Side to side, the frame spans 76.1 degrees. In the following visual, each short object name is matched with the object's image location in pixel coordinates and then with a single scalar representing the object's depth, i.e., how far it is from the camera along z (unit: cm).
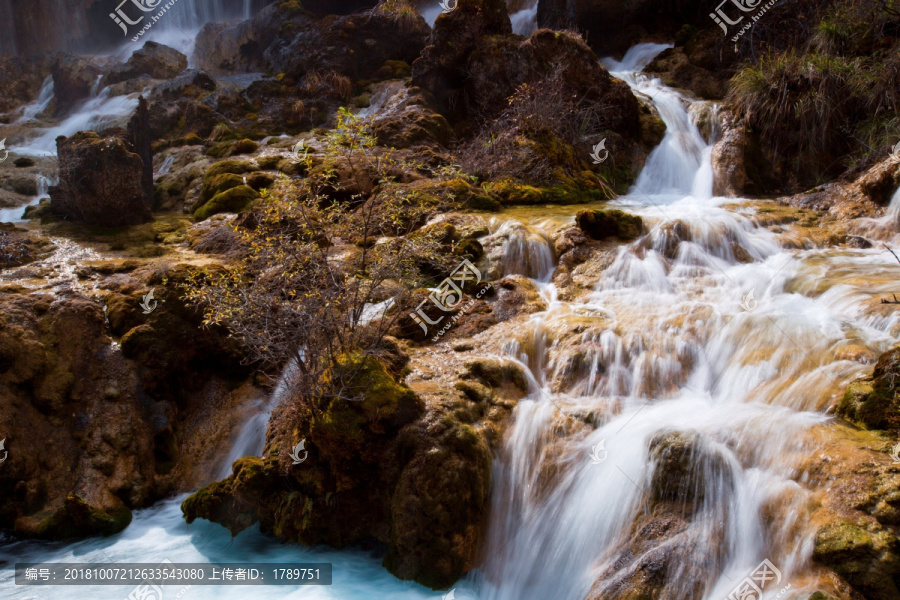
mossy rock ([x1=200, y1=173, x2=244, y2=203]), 1295
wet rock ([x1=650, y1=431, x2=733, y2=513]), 484
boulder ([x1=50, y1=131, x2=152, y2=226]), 1130
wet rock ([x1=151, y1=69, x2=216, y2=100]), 2075
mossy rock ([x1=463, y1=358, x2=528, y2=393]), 653
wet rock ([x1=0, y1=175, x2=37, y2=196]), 1483
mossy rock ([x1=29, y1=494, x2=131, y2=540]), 635
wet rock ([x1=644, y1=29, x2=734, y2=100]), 1602
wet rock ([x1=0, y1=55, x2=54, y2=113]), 2341
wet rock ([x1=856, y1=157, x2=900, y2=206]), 911
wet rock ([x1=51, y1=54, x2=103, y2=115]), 2284
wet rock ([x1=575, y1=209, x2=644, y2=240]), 920
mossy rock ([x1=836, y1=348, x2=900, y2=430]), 470
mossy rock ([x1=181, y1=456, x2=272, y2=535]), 617
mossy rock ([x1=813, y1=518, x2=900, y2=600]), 380
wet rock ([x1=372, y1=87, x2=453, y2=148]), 1412
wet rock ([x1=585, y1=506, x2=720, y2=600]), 440
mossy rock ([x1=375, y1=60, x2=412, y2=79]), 2050
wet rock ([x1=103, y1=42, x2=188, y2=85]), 2312
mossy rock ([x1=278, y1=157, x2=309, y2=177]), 1367
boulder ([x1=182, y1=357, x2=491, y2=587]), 537
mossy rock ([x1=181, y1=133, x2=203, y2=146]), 1772
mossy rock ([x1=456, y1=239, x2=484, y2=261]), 886
